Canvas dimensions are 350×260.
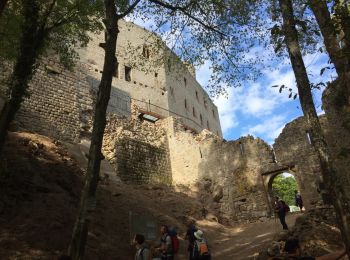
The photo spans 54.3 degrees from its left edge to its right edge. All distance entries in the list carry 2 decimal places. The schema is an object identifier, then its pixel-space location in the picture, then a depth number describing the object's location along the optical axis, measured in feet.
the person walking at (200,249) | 21.50
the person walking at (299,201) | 53.57
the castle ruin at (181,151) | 53.01
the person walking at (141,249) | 19.56
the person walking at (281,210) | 37.88
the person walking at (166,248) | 23.70
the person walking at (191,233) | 26.22
